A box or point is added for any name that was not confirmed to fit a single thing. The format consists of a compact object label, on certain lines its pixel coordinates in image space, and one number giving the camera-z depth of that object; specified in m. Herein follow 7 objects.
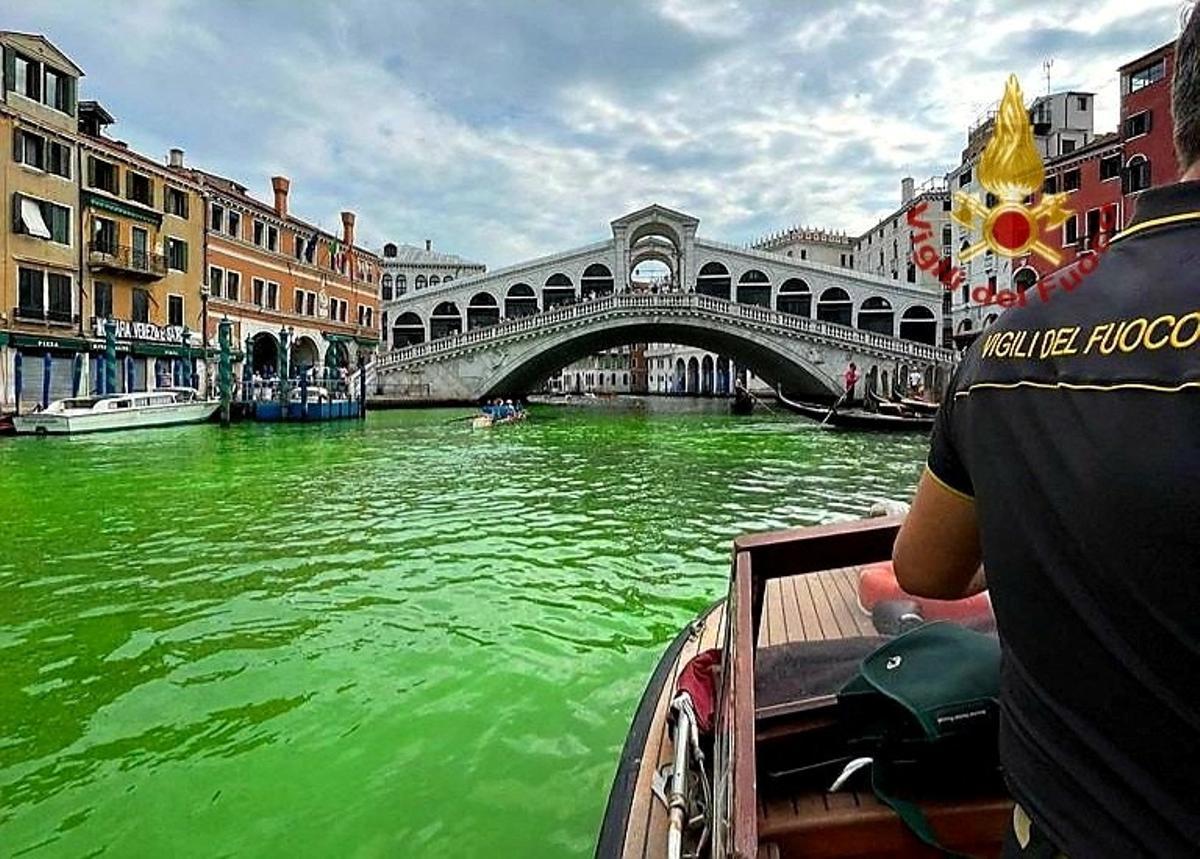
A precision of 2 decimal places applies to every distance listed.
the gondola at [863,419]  15.60
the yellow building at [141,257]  18.70
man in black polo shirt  0.65
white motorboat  14.77
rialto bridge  25.06
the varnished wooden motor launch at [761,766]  1.37
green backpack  1.36
